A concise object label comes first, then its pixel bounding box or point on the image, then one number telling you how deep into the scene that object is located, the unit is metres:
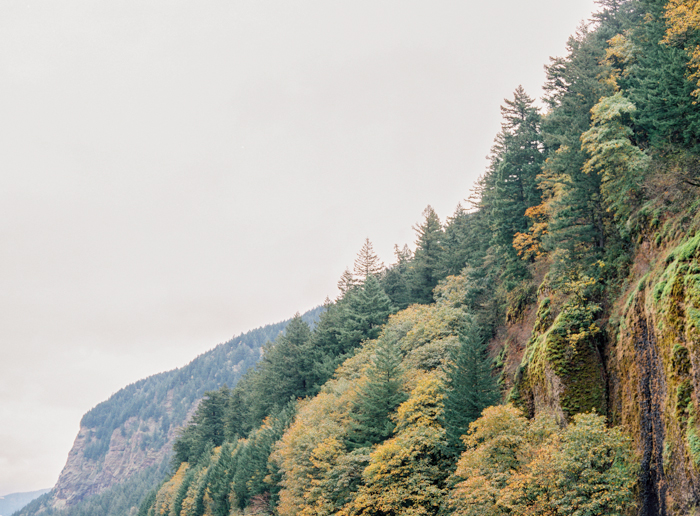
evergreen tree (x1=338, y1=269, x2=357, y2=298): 63.45
